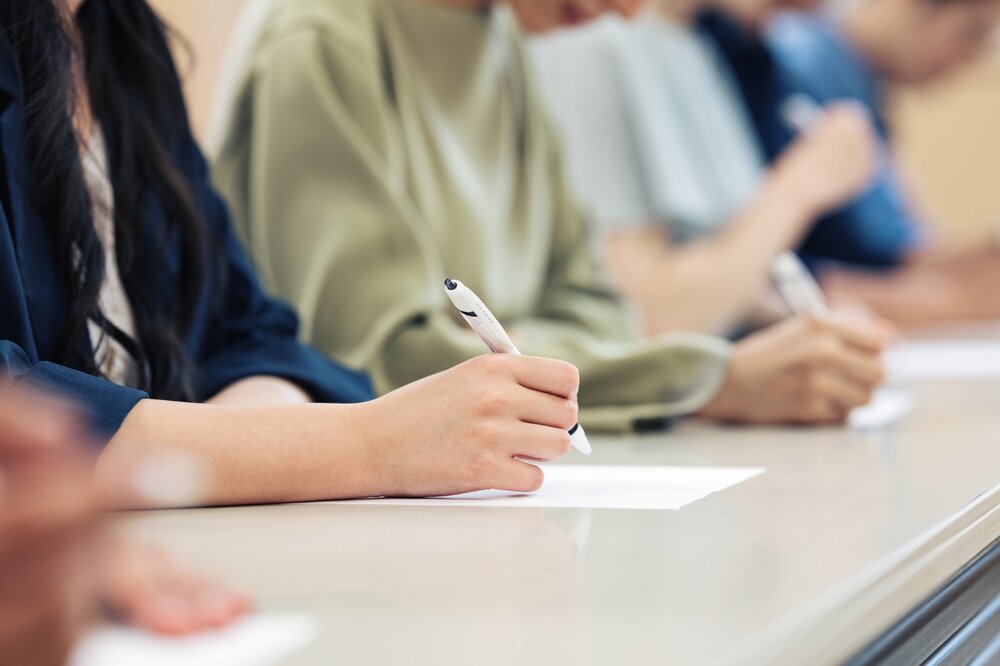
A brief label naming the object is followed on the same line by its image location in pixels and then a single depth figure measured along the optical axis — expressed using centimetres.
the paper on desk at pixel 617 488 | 142
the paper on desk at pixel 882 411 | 194
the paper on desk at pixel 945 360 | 284
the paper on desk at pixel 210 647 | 107
